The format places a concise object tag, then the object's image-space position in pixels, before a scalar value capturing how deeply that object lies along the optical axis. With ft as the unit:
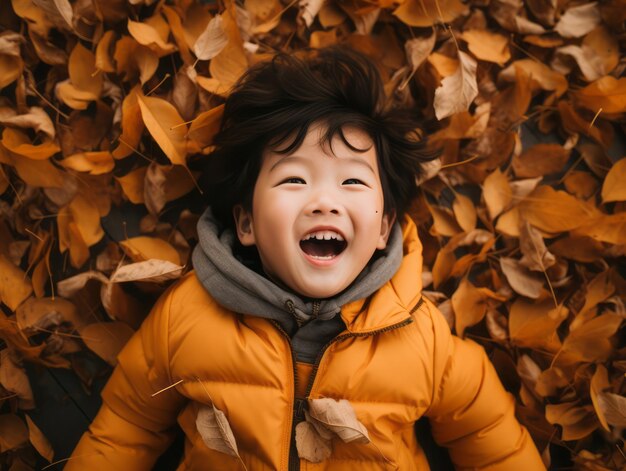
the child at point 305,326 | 3.47
